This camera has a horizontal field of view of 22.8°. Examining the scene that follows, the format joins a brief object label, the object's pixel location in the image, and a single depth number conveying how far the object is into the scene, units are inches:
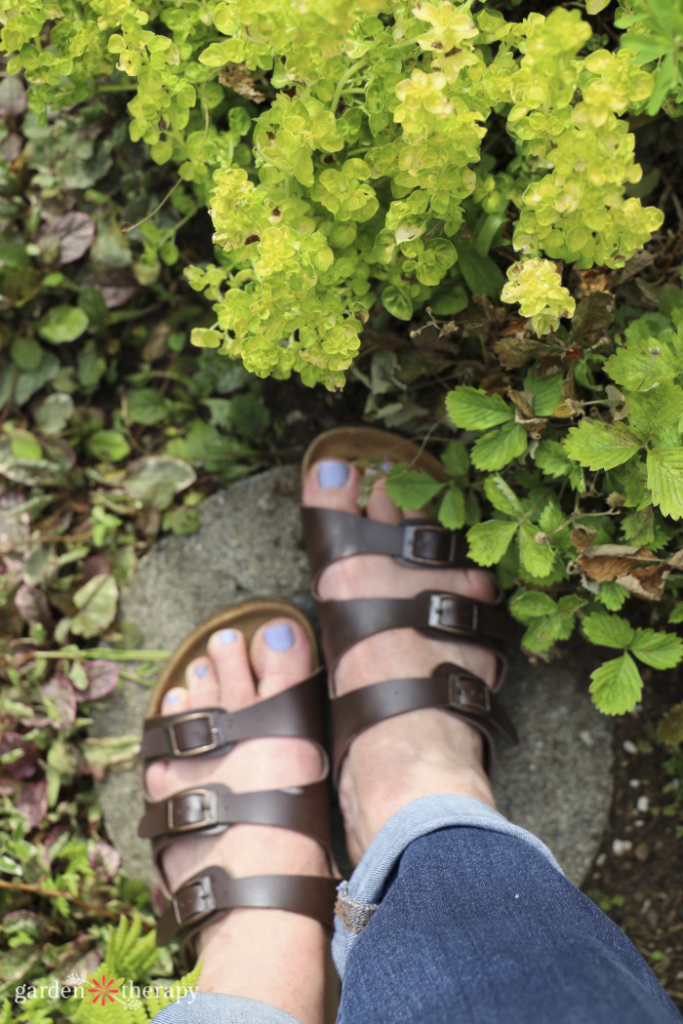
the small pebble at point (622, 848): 33.4
